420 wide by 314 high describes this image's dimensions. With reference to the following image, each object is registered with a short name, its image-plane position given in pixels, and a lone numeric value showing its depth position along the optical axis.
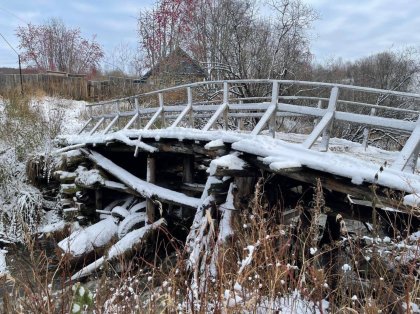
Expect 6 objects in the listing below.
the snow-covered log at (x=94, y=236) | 8.24
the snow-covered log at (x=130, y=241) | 7.04
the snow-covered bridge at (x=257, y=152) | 4.20
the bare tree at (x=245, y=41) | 15.27
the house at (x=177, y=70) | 17.48
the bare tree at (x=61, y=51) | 34.56
